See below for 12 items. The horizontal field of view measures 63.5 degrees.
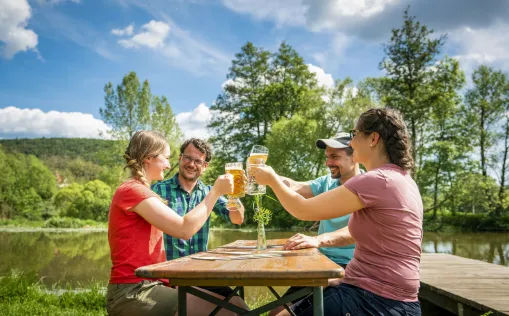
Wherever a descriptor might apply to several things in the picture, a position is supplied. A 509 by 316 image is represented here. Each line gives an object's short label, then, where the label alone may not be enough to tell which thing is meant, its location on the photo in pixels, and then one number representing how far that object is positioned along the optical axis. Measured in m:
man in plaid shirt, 3.36
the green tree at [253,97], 28.50
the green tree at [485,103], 24.52
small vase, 2.44
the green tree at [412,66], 21.09
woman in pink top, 1.78
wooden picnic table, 1.49
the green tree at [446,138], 21.73
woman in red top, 1.99
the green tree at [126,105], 28.17
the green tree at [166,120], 26.35
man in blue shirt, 2.54
